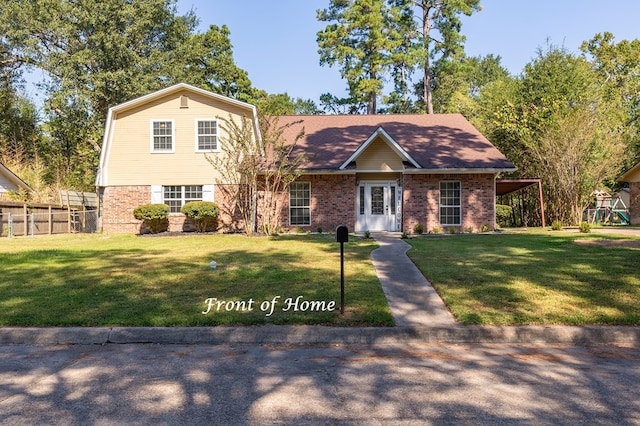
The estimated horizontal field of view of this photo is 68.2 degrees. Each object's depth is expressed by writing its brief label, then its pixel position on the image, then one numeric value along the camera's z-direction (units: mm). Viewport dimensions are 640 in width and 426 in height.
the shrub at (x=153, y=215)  19109
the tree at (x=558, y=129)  22281
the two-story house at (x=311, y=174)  19797
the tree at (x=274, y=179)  18141
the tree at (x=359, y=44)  37188
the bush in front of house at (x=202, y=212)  19062
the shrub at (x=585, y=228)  17359
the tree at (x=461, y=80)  38156
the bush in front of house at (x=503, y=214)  27375
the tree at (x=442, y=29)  37469
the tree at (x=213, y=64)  35812
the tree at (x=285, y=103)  40656
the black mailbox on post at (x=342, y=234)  6125
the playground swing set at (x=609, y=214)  31497
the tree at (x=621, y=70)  41000
